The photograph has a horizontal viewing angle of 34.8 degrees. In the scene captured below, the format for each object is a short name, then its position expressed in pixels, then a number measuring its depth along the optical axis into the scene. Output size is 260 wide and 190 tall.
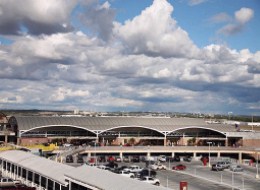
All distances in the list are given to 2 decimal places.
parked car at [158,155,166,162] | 82.11
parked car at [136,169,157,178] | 59.94
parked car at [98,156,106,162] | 80.25
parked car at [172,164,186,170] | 71.88
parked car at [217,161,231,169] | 73.38
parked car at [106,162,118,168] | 69.97
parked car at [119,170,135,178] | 57.50
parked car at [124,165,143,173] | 63.29
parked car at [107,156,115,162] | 81.04
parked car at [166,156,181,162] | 83.75
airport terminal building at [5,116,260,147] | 97.06
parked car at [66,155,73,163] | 72.85
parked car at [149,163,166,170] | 70.31
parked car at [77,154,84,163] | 73.52
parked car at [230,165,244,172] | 71.19
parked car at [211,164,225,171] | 72.38
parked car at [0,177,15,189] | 48.69
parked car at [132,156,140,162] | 83.04
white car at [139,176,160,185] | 53.00
